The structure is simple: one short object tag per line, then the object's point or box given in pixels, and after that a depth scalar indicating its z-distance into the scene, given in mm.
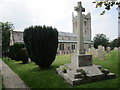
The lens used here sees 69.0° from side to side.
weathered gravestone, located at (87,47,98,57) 13039
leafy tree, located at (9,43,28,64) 12119
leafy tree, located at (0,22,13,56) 27167
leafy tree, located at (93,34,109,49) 43268
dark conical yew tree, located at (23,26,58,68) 7584
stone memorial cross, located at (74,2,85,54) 6363
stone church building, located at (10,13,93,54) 25700
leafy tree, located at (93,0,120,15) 3316
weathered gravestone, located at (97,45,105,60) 10733
